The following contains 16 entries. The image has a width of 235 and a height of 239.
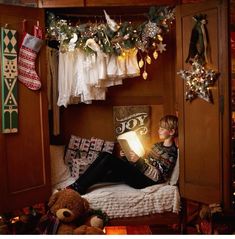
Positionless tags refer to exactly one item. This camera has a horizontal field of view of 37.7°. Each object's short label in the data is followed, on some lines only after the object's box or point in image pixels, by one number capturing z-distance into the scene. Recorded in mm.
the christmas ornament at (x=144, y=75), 3468
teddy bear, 2561
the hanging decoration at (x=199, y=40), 2799
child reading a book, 3049
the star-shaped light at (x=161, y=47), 3412
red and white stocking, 2838
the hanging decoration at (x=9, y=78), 2748
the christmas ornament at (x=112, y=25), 3189
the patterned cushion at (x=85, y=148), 3566
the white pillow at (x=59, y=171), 3222
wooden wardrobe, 2750
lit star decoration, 2777
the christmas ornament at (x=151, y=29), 3199
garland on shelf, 3195
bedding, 2887
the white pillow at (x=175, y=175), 3115
